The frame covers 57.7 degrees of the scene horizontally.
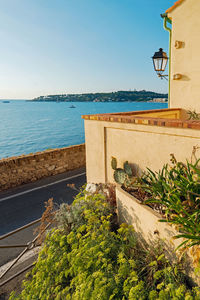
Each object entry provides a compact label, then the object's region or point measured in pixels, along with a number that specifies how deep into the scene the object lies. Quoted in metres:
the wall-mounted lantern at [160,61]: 7.16
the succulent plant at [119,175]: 5.09
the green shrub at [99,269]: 2.57
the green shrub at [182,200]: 2.69
